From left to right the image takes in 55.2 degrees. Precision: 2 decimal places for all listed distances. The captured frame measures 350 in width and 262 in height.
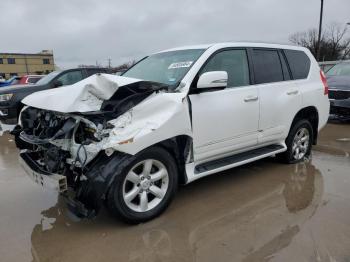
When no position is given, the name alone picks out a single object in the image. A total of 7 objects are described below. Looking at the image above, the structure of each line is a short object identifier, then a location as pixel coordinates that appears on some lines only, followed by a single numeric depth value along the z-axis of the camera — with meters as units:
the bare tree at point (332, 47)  45.97
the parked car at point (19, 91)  7.79
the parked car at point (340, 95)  8.57
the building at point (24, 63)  67.69
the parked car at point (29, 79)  13.73
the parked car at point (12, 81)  15.85
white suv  3.01
